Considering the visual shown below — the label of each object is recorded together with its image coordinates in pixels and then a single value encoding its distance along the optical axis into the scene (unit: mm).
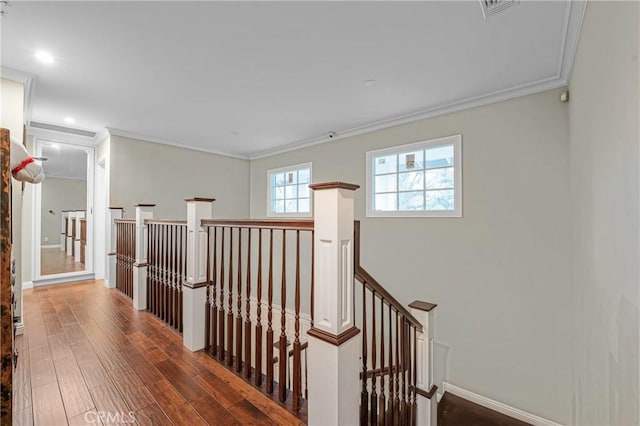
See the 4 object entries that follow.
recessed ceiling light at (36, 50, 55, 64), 2260
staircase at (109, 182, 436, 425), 1282
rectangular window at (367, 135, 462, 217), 3264
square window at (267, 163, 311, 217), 5019
